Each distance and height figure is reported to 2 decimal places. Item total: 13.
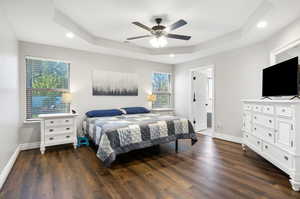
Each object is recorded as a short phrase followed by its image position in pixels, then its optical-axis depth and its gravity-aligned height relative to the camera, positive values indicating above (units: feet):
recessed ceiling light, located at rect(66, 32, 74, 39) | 9.79 +4.09
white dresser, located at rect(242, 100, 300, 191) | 6.15 -1.70
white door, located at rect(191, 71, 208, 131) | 17.42 -0.28
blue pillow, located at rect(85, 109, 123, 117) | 12.67 -1.32
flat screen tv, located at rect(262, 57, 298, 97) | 7.19 +1.01
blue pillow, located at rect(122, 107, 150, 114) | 14.59 -1.22
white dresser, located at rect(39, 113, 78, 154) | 10.37 -2.29
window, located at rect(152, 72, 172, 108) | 18.19 +1.03
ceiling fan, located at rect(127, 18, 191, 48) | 8.73 +3.77
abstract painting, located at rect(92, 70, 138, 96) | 14.21 +1.37
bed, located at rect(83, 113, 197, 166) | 8.09 -2.15
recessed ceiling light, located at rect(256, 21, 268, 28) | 8.50 +4.21
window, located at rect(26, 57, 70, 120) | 11.51 +0.91
